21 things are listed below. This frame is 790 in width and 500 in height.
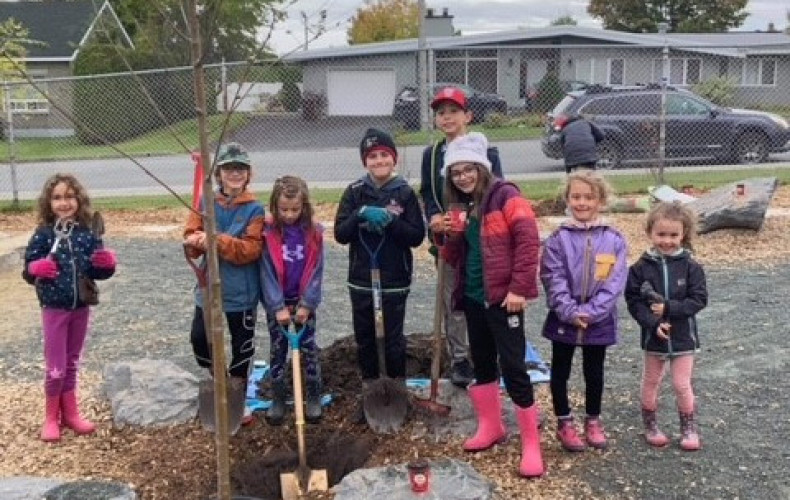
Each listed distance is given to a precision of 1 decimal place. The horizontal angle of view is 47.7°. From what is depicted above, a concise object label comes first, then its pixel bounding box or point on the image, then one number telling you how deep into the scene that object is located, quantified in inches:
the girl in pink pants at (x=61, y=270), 185.2
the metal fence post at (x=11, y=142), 486.5
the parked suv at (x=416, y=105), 725.3
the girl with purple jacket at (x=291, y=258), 180.2
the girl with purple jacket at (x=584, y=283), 170.9
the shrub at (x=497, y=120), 799.1
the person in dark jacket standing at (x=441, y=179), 191.2
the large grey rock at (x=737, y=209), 384.2
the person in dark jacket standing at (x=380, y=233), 181.3
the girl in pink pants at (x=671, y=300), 174.7
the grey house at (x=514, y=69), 986.1
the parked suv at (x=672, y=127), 655.8
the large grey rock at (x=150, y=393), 193.6
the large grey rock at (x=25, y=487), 153.3
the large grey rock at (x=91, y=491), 153.1
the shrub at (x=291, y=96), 661.3
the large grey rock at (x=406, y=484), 152.0
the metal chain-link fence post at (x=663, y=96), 473.1
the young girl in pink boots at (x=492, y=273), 163.5
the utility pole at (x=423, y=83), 464.8
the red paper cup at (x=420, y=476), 150.6
